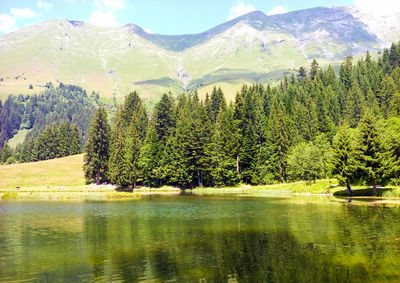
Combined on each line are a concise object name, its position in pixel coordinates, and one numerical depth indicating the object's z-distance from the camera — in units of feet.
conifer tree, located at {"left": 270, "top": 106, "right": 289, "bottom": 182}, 378.32
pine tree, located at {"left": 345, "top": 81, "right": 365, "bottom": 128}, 445.37
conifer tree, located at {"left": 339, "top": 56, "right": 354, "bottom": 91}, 543.76
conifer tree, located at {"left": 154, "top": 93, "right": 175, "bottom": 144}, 440.04
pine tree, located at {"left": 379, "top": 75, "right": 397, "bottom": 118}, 430.61
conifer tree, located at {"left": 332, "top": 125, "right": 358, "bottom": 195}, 238.27
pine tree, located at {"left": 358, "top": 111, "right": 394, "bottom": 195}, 225.97
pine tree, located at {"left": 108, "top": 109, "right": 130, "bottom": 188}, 383.41
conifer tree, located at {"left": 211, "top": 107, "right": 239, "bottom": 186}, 388.16
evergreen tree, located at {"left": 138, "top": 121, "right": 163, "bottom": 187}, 389.60
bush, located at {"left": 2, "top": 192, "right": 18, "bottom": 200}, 309.14
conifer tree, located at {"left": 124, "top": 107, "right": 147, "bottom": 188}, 386.73
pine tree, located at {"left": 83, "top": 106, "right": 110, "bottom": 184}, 413.18
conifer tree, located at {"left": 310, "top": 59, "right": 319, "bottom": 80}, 635.46
